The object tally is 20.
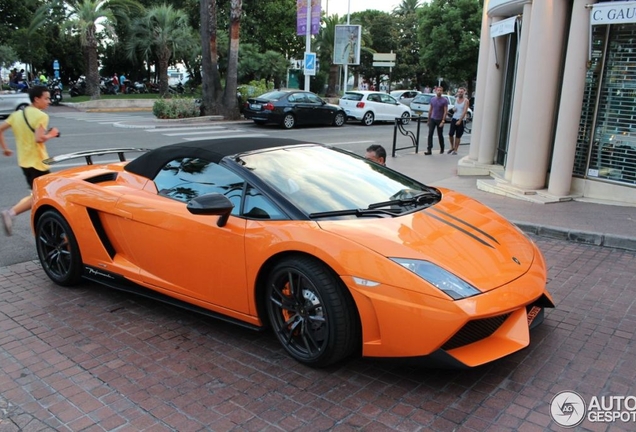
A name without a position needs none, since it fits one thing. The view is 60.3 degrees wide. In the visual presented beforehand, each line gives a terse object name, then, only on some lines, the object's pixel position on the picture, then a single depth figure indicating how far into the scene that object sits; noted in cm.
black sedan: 2078
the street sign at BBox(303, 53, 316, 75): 2586
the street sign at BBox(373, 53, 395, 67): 3626
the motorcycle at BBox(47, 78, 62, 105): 3031
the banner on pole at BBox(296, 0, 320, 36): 2641
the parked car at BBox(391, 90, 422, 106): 3422
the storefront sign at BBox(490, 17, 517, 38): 985
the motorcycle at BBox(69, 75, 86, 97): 3750
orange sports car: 315
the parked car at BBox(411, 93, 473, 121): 2863
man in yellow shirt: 606
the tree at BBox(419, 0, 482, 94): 3872
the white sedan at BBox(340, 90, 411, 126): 2474
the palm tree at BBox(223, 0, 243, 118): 2173
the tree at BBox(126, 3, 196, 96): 3045
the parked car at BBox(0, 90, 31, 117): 2078
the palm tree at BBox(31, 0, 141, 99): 2836
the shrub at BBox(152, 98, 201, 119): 2227
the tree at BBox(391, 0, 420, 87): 5638
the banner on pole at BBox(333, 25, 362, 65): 3053
